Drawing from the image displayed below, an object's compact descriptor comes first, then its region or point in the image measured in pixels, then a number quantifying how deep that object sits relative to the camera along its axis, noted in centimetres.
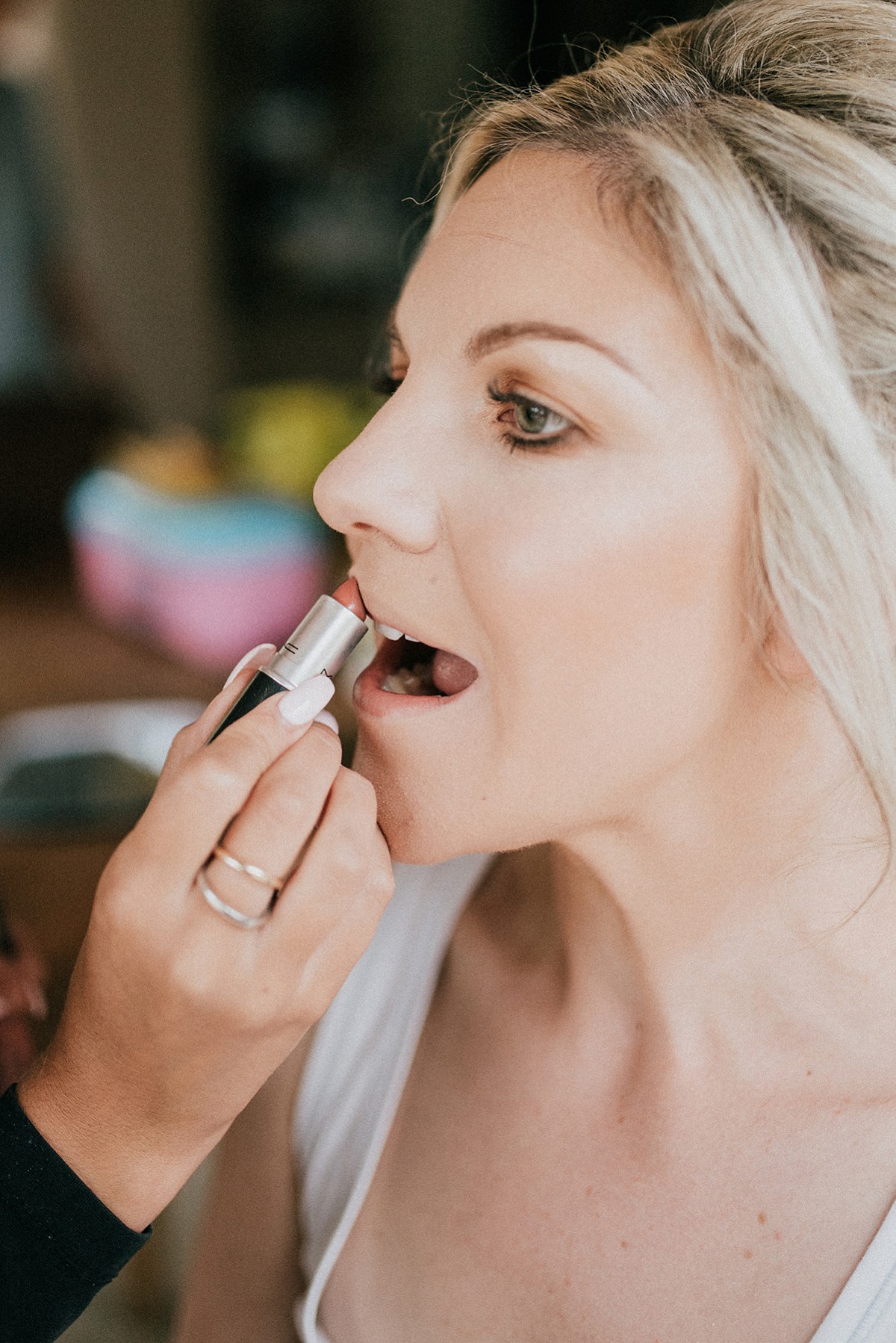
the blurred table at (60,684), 124
